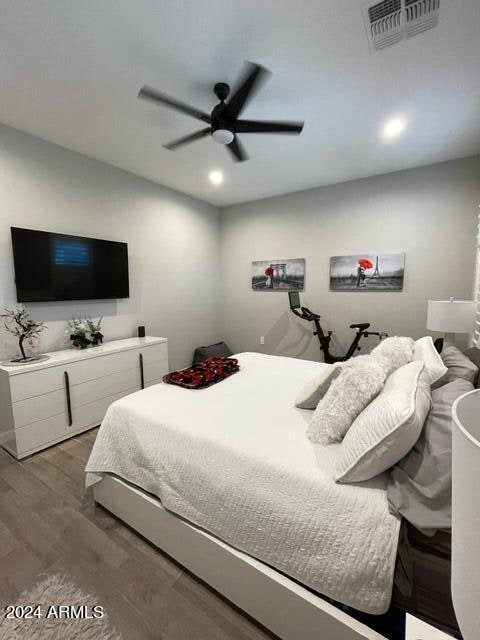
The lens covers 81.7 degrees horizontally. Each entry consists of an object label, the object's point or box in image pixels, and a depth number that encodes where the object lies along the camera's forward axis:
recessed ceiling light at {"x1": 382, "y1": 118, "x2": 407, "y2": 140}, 2.36
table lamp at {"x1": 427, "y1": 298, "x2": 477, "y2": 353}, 2.26
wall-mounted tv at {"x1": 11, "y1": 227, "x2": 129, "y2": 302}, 2.51
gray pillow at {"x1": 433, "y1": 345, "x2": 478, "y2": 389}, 1.40
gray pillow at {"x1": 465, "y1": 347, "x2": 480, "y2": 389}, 1.58
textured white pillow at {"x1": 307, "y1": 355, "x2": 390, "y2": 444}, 1.24
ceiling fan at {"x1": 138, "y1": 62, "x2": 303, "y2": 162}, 1.70
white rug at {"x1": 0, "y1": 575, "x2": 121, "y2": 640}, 1.10
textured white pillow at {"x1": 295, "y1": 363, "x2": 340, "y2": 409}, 1.56
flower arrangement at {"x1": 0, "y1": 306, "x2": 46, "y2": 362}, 2.41
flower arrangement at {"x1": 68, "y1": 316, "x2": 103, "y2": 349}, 2.80
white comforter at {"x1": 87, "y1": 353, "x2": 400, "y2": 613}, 0.91
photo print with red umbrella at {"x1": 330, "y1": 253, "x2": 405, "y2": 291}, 3.43
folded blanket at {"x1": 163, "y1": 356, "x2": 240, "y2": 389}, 1.98
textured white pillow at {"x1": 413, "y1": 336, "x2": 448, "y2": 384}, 1.35
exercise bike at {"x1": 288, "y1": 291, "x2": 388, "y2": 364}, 3.56
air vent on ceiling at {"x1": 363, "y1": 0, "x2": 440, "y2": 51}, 1.40
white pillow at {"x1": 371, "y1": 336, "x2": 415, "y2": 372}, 1.57
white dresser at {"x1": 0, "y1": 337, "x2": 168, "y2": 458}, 2.17
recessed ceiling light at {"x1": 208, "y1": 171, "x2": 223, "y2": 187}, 3.37
